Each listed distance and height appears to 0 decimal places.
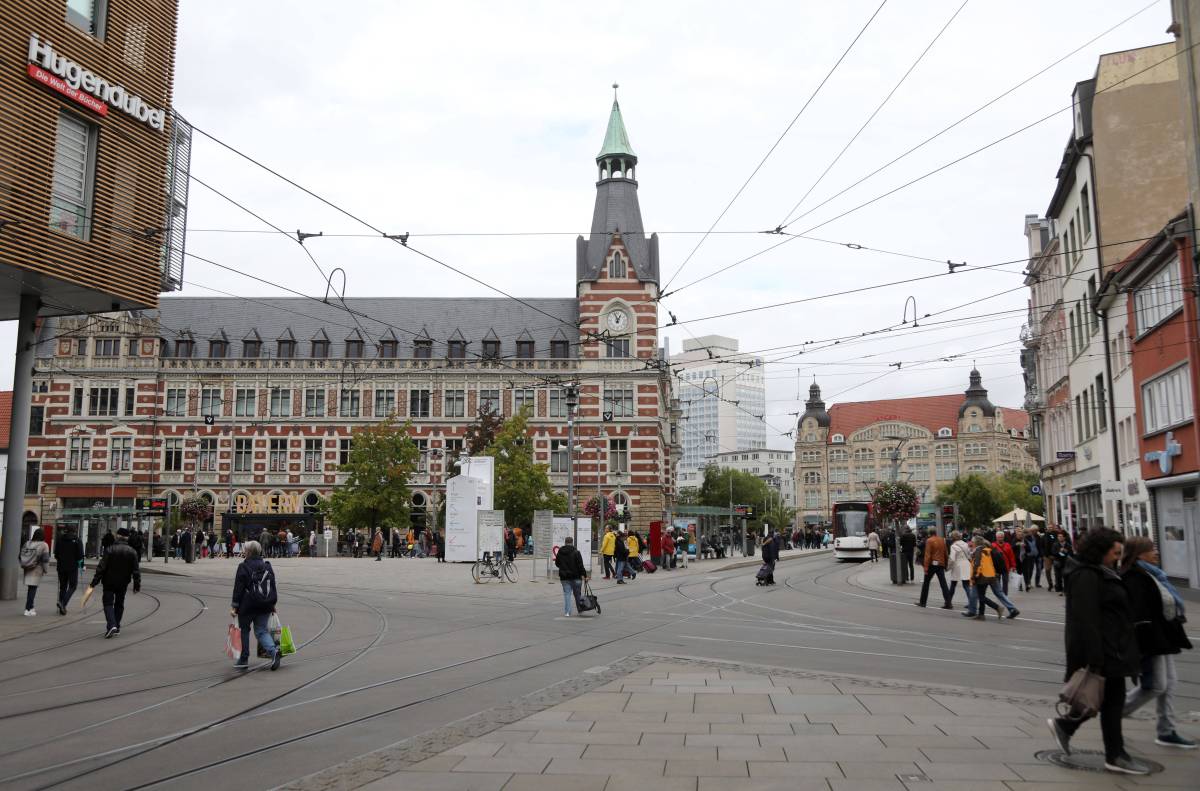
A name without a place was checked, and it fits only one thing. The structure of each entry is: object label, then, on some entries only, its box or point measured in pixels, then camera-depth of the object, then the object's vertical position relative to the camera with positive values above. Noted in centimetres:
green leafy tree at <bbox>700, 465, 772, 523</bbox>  11453 +300
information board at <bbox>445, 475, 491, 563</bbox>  3300 -10
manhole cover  660 -167
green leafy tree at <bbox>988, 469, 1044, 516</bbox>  9581 +159
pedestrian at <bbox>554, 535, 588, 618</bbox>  1836 -95
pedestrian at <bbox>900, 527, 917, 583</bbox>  2966 -128
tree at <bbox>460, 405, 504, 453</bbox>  5619 +461
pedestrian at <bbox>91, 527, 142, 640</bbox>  1509 -90
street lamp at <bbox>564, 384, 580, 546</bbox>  3303 +373
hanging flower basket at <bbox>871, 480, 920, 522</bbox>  4760 +52
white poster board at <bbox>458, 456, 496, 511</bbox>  3506 +159
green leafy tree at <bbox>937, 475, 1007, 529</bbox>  9231 +95
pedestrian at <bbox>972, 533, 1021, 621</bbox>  1853 -117
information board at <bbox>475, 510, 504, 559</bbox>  2989 -57
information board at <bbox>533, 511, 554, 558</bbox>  3209 -50
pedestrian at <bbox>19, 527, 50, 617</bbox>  1803 -85
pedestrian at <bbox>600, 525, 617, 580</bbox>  3077 -108
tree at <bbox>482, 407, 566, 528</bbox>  5166 +199
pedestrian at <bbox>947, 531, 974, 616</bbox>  1922 -102
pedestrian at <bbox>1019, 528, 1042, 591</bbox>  2730 -122
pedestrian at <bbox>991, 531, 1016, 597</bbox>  2181 -98
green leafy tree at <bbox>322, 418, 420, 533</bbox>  5369 +166
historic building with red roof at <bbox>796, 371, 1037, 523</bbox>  12925 +899
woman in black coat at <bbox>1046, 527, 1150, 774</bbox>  654 -87
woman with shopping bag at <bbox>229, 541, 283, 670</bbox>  1186 -100
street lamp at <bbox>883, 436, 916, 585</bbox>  2983 -161
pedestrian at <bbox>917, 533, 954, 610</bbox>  2142 -106
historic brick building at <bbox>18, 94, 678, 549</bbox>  6600 +774
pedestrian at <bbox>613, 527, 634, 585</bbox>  3050 -124
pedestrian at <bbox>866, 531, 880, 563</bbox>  4297 -128
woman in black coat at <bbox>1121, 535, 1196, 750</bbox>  717 -84
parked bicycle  2917 -159
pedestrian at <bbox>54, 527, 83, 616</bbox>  1922 -90
